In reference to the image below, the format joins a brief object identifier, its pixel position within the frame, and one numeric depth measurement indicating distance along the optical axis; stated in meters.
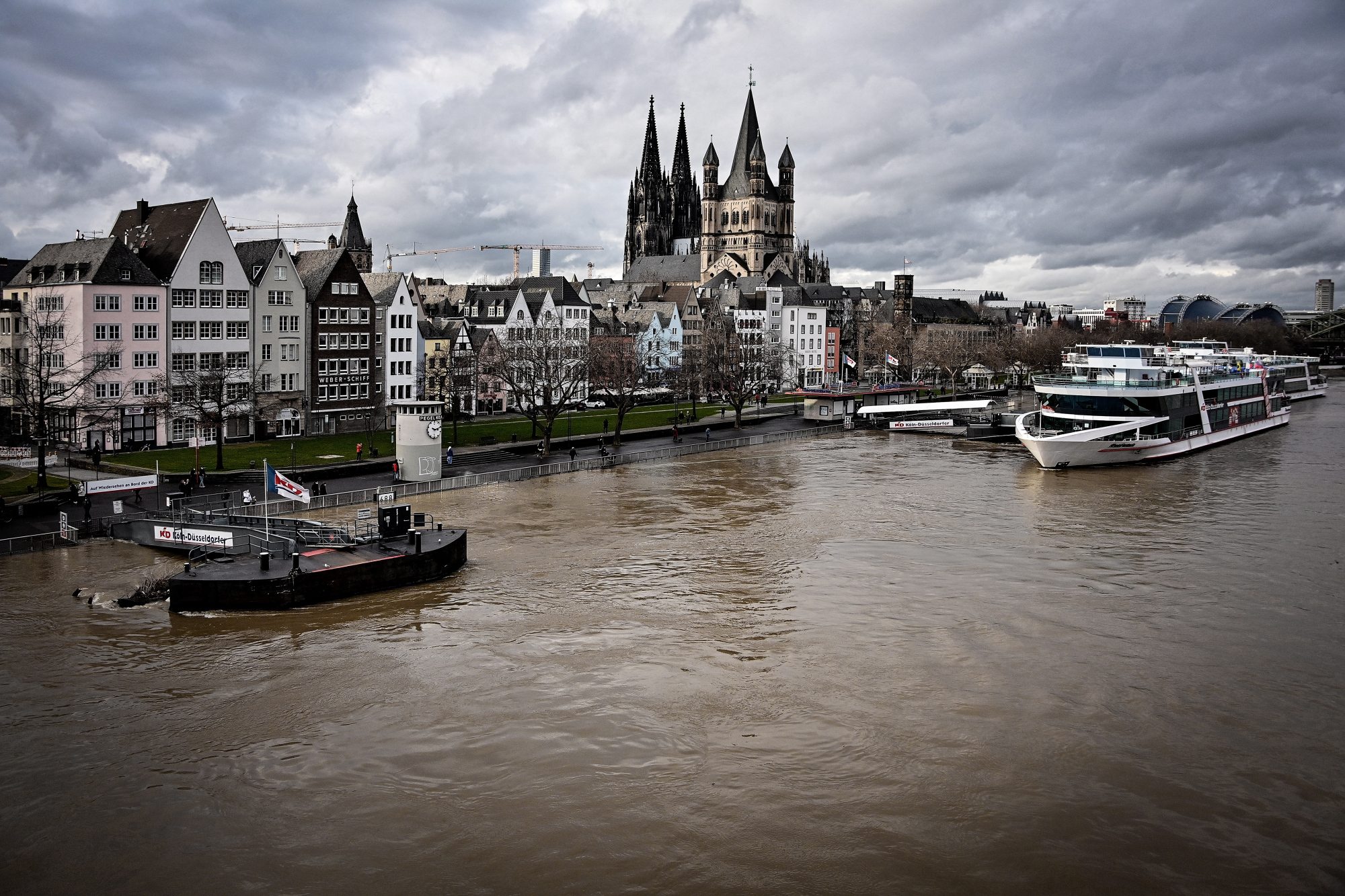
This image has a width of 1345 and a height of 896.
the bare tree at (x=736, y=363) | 92.31
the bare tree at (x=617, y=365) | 75.38
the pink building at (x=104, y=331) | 57.94
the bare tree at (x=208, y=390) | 57.75
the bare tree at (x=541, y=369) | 68.00
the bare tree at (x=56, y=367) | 53.12
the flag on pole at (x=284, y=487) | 37.72
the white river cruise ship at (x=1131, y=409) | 69.50
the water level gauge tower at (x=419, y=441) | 52.31
